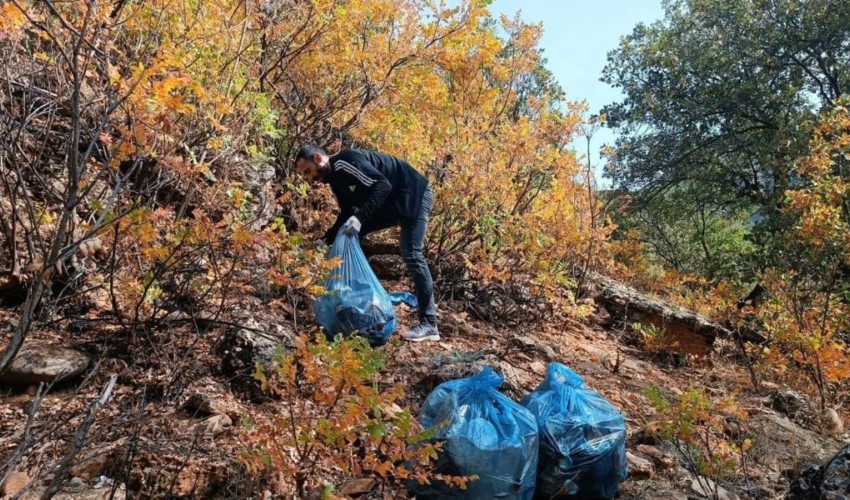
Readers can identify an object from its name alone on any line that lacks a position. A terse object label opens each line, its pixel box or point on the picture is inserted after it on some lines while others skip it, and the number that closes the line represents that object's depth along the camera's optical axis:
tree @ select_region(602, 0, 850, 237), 8.84
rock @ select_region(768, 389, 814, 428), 3.68
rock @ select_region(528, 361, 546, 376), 3.63
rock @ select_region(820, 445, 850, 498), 1.83
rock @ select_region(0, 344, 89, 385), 2.40
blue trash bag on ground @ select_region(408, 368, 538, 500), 2.05
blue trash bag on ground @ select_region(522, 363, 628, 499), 2.26
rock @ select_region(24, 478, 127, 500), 1.73
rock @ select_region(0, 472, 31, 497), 1.75
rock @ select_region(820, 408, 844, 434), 3.57
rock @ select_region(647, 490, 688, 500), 2.23
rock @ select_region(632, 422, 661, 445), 2.92
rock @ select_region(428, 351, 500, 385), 2.96
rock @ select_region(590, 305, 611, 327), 5.67
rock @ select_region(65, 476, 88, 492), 1.79
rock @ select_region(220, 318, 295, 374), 2.71
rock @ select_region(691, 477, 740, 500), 2.32
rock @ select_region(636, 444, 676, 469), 2.74
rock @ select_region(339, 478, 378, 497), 2.07
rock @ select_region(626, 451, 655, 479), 2.58
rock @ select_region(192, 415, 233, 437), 2.24
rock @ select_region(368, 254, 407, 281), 5.16
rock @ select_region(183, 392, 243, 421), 2.36
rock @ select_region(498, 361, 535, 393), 3.09
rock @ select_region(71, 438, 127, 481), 1.88
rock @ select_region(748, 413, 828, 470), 3.00
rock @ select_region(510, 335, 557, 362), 3.95
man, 3.39
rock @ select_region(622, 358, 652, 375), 4.46
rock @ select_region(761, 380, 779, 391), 4.29
